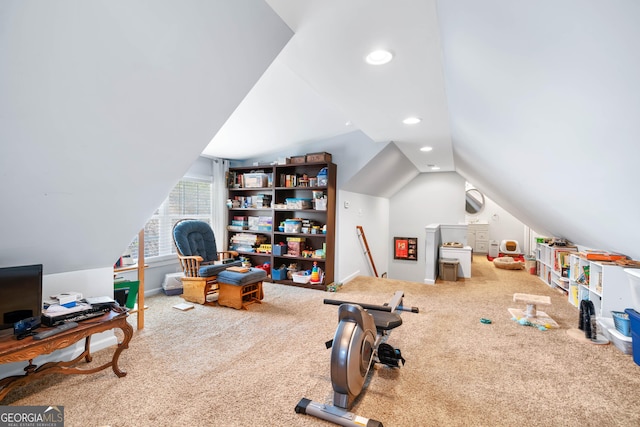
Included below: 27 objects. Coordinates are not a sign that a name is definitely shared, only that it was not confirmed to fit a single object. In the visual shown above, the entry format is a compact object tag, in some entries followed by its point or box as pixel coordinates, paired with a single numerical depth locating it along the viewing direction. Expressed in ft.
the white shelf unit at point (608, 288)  9.02
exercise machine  5.39
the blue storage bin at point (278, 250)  15.52
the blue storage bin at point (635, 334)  7.55
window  14.25
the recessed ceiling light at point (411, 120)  10.43
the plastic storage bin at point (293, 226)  15.30
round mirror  28.40
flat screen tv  5.64
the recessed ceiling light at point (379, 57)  6.16
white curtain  16.97
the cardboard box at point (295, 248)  15.35
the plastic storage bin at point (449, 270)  17.43
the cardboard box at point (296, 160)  15.13
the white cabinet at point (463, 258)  18.22
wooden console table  5.14
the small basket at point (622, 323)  8.23
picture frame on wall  23.58
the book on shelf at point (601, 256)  9.61
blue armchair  11.53
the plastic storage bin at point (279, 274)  15.48
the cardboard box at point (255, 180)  16.31
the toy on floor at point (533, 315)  10.14
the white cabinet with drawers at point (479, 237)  27.53
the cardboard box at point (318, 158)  14.56
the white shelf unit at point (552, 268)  13.99
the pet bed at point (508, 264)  20.71
